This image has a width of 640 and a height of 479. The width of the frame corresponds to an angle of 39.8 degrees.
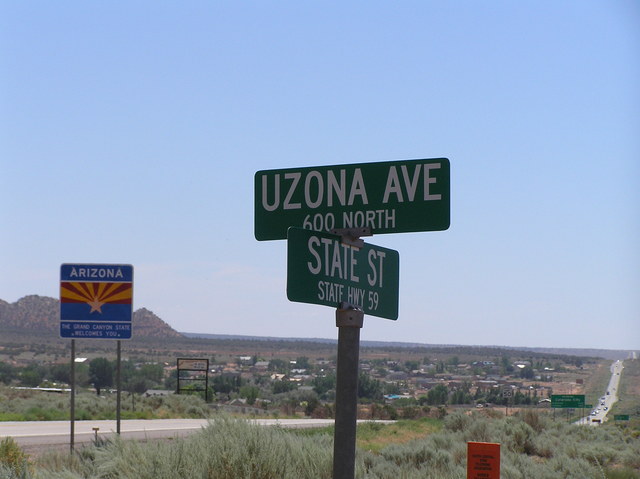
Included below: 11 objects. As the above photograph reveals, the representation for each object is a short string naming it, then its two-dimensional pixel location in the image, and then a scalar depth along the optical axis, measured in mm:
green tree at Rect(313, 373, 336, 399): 68500
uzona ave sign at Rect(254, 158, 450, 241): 4781
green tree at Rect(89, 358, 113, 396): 69762
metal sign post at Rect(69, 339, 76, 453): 12872
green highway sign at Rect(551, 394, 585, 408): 42156
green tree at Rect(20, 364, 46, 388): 60219
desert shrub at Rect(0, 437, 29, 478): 8402
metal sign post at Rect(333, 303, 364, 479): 4527
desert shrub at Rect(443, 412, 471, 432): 20641
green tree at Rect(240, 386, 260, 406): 49081
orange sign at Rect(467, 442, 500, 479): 5953
